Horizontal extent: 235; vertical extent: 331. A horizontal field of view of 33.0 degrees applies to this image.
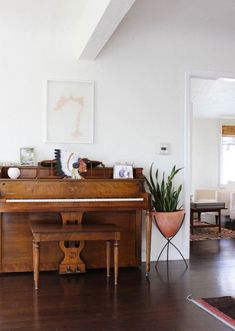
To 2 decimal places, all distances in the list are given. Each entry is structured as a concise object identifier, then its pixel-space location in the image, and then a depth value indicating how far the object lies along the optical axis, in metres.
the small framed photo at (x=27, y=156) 4.23
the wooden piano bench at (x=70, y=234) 3.51
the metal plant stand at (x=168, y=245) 4.47
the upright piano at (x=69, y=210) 3.81
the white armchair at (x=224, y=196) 8.40
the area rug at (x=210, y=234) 6.20
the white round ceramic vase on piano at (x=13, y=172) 3.99
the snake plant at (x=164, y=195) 4.40
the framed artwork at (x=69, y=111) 4.35
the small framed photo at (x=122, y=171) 4.25
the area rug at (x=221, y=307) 2.79
